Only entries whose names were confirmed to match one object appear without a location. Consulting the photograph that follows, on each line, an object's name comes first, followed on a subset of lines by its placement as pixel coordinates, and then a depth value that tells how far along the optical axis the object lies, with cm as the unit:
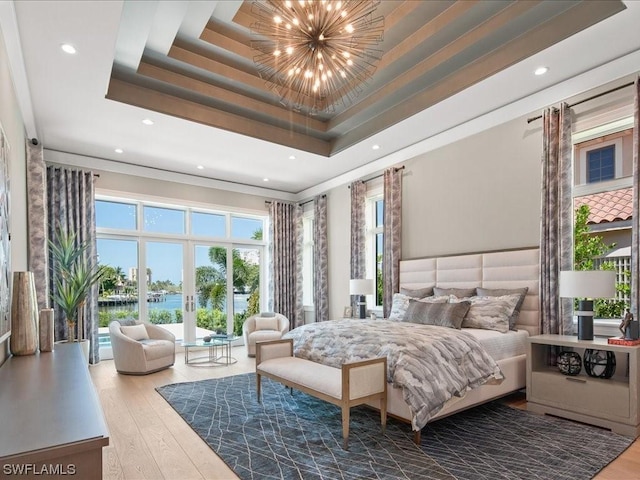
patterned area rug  251
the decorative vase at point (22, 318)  244
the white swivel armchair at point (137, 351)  503
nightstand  300
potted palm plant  504
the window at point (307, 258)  809
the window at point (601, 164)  383
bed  304
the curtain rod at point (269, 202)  785
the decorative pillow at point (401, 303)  465
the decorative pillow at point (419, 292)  503
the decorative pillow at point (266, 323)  665
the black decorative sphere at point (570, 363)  339
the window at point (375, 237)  637
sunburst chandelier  266
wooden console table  100
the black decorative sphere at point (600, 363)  329
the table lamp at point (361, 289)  568
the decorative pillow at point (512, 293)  410
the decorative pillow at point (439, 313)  407
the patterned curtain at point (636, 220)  330
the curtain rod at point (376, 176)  582
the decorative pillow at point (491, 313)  396
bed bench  289
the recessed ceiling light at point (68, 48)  317
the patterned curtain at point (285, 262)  775
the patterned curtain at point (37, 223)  481
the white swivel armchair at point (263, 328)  629
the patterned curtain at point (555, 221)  383
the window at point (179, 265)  637
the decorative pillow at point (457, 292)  455
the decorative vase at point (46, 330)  263
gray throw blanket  291
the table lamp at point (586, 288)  319
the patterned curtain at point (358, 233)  643
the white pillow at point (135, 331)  542
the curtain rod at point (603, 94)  354
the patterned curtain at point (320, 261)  728
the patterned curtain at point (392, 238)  574
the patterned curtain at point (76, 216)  553
